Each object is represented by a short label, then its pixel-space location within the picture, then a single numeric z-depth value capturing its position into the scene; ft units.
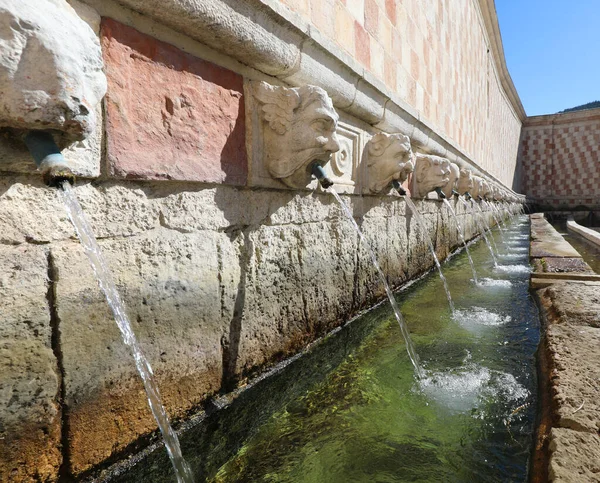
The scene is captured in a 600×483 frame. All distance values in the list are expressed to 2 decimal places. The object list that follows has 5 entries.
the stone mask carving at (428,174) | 12.35
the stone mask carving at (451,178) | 15.11
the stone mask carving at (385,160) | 9.00
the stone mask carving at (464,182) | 18.53
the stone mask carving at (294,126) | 5.61
